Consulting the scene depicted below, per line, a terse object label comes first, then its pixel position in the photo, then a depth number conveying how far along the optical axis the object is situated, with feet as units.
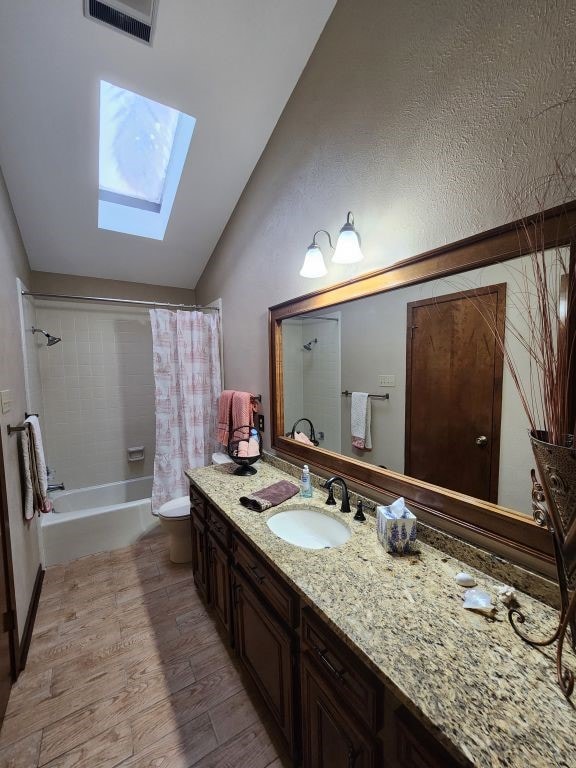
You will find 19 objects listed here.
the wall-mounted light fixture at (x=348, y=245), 4.25
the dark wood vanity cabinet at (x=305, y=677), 2.25
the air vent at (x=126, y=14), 4.37
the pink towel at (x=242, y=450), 6.29
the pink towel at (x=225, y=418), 7.72
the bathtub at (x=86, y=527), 7.54
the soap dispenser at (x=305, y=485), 5.08
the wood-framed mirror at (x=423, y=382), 2.90
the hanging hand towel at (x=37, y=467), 5.92
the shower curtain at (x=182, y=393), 8.65
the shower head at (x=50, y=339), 8.74
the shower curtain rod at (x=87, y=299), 7.15
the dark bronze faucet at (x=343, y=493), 4.45
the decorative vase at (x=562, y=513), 1.96
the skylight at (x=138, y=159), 6.26
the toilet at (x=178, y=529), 7.35
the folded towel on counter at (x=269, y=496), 4.64
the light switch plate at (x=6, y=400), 4.84
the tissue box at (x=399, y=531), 3.43
